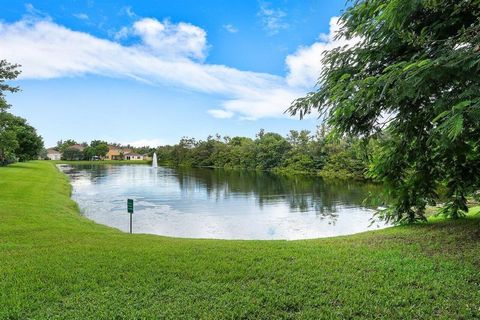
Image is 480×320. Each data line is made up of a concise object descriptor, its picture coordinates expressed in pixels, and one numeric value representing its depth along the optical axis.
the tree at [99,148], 111.20
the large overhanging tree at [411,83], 3.41
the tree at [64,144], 119.37
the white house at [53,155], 119.33
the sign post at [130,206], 11.35
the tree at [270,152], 67.06
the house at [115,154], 120.45
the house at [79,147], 112.62
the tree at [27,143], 46.66
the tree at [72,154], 109.51
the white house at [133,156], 122.81
